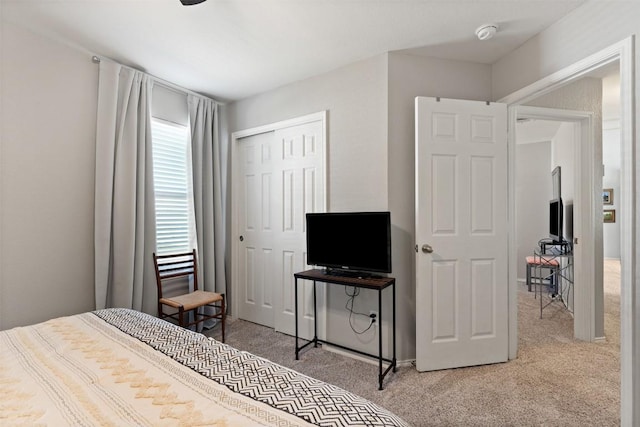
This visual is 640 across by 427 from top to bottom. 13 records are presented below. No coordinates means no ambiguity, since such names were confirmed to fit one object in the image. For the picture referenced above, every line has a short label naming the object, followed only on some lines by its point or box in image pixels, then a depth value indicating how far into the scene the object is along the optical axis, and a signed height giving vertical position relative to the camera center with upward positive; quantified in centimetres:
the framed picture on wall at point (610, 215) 681 -6
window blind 316 +29
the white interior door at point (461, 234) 249 -17
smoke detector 221 +130
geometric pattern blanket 88 -57
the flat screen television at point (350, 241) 241 -23
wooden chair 283 -79
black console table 228 -53
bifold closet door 308 -3
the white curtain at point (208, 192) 339 +24
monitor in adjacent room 385 -9
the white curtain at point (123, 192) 257 +19
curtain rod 256 +130
